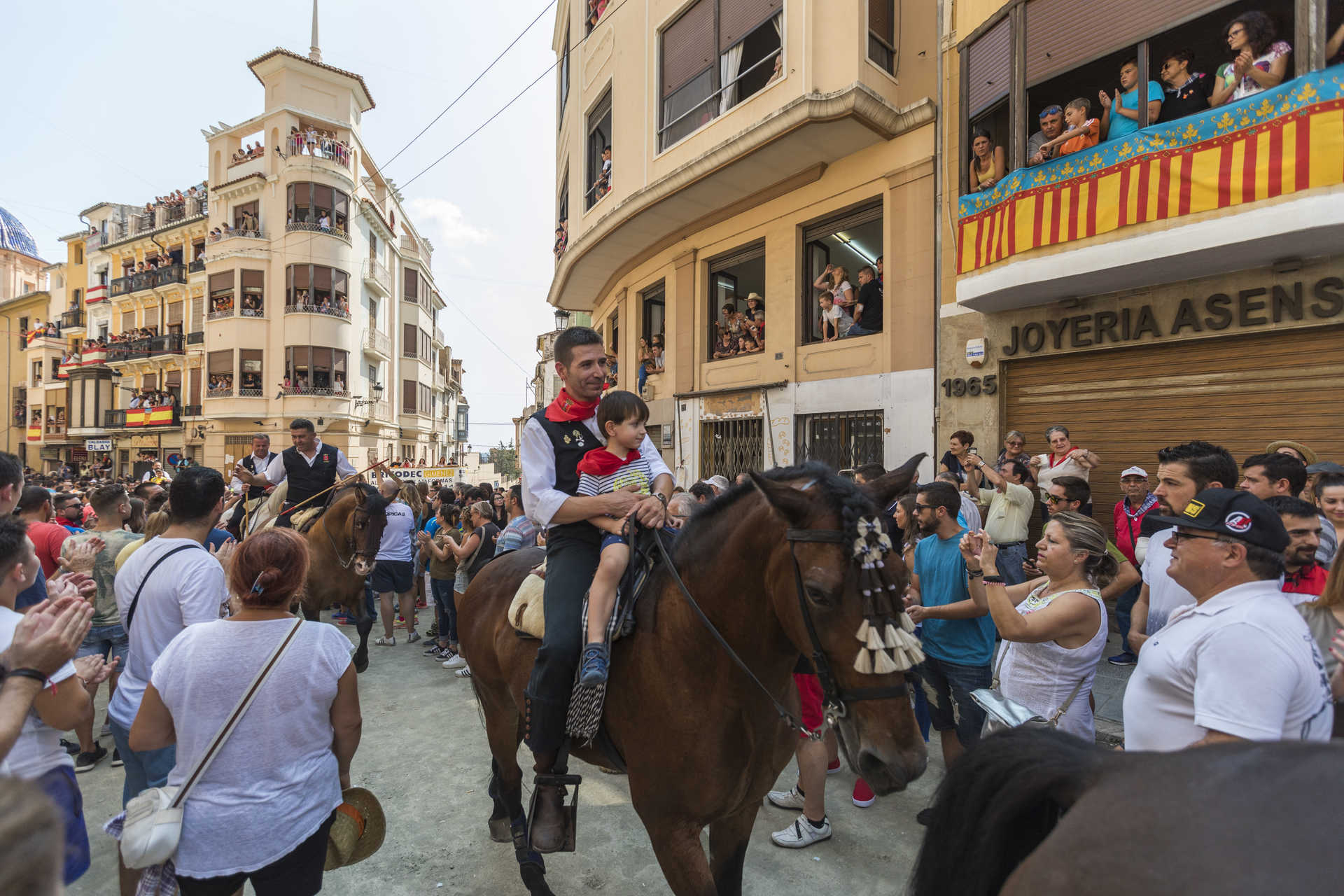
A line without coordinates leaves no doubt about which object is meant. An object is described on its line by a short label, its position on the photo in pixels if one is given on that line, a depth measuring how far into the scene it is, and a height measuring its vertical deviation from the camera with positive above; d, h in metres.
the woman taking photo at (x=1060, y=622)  3.21 -0.92
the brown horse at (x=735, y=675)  2.13 -0.96
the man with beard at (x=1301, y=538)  3.39 -0.49
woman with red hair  2.08 -1.04
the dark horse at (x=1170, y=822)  0.83 -0.57
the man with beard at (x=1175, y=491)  3.71 -0.25
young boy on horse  2.79 -0.17
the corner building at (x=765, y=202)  10.09 +5.07
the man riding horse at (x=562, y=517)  2.92 -0.34
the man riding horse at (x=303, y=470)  7.99 -0.32
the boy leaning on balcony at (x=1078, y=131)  7.79 +4.16
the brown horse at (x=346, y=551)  7.73 -1.36
